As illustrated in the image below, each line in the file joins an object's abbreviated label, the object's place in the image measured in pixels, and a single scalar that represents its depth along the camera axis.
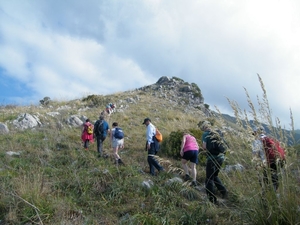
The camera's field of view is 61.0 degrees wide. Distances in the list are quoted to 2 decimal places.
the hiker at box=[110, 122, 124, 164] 7.85
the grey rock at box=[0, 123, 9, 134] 10.53
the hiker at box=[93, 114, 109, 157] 8.71
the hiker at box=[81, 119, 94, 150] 9.29
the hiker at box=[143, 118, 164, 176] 7.12
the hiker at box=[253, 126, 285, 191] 2.68
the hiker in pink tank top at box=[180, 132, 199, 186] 6.26
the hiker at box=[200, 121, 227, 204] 4.81
